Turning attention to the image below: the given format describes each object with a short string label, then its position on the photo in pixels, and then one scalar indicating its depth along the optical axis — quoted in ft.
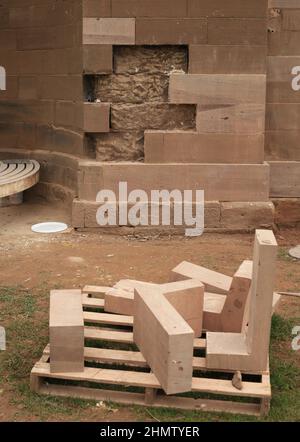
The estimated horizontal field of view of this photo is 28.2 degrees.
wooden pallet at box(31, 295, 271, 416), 11.35
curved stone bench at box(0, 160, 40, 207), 23.27
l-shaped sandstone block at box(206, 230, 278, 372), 11.34
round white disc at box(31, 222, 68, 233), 23.90
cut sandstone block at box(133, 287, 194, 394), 10.85
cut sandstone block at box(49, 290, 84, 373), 11.82
